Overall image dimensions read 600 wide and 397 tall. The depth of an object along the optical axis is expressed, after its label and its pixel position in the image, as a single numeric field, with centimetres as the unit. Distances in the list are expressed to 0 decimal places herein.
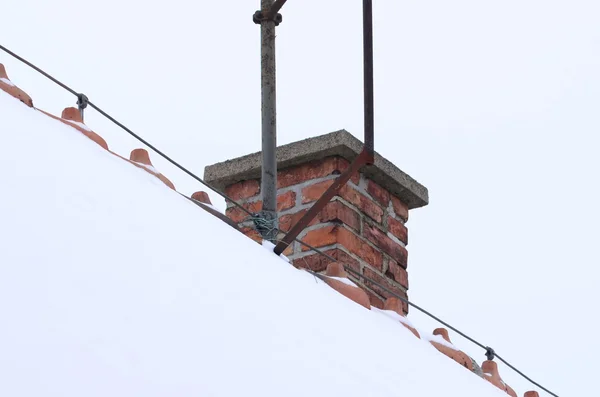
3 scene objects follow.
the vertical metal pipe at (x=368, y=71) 610
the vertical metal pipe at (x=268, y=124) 657
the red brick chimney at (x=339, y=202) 814
